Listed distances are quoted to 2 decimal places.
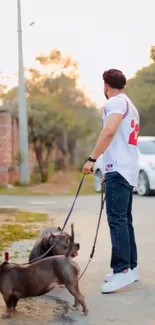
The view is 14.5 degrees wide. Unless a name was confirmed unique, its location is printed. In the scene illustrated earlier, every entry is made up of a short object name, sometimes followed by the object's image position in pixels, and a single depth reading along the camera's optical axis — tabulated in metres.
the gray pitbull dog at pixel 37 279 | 4.71
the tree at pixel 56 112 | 22.39
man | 5.35
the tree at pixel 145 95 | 35.34
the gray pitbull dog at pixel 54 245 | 5.36
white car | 15.83
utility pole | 20.36
